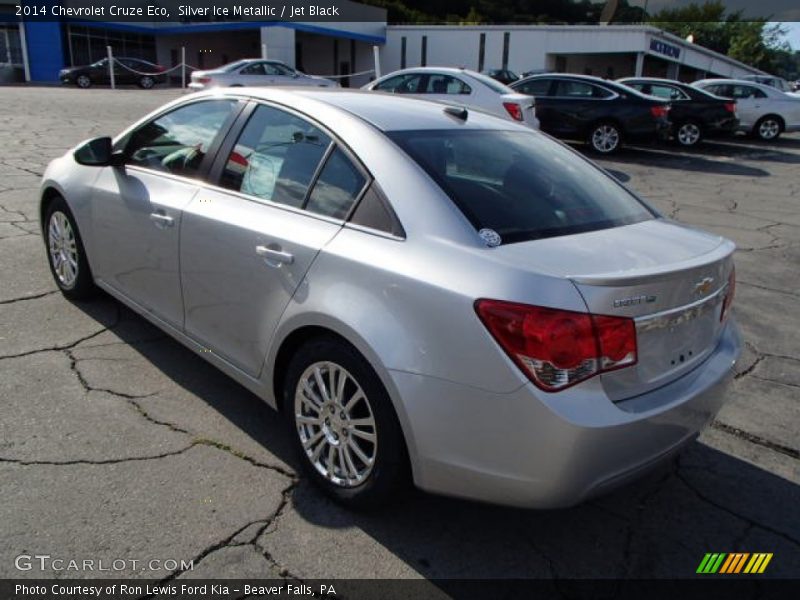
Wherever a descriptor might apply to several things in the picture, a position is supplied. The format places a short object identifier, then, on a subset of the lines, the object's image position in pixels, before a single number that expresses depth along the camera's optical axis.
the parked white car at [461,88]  12.02
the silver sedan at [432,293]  2.13
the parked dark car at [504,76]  29.78
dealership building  38.25
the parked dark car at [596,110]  13.94
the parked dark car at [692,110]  16.02
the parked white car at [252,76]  21.02
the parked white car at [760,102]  18.22
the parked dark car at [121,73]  32.66
